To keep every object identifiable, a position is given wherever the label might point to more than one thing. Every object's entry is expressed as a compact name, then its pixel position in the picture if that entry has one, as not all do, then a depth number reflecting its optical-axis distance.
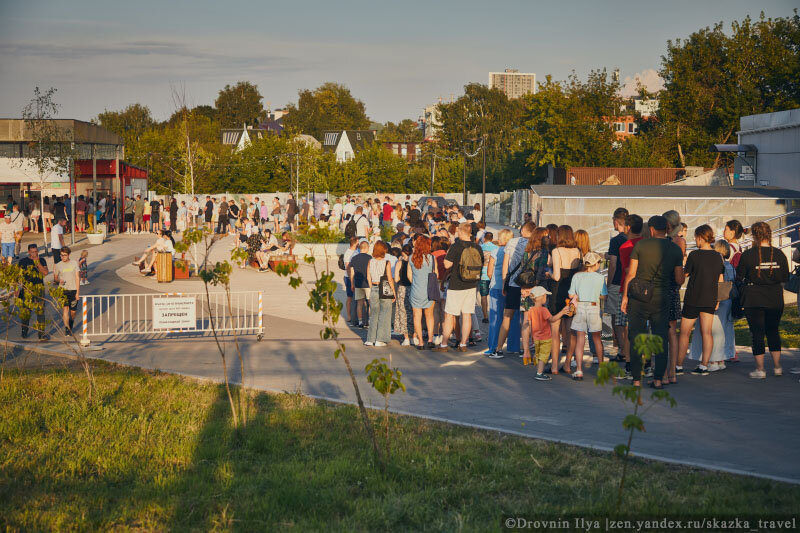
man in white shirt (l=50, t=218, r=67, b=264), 22.12
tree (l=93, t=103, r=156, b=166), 93.19
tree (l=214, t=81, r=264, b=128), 115.00
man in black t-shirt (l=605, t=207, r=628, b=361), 10.38
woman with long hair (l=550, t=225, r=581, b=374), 10.12
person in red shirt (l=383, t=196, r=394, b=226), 30.70
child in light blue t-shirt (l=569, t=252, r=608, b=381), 9.73
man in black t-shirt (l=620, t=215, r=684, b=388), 8.80
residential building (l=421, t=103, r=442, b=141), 106.00
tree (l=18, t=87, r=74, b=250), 31.59
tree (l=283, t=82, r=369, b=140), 119.75
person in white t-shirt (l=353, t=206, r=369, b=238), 22.73
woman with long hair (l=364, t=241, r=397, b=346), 12.02
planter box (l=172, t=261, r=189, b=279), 21.75
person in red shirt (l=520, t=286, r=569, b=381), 9.95
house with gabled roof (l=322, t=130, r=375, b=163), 110.50
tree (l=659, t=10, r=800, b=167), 47.16
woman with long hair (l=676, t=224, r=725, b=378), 9.64
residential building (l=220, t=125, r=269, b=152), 102.38
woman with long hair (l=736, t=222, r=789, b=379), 9.48
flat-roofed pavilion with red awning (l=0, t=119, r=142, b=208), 32.81
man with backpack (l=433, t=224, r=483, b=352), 11.51
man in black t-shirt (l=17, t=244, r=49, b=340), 10.46
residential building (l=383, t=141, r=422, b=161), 122.44
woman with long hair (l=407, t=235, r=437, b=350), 11.90
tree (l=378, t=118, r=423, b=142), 138.64
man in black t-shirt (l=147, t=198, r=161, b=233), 36.47
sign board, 13.21
